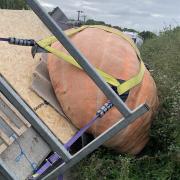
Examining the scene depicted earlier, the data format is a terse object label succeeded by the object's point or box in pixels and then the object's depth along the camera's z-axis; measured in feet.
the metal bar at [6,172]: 4.67
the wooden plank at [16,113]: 5.30
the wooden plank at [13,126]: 5.20
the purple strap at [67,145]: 5.48
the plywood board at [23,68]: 7.05
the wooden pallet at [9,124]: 5.09
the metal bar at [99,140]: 5.22
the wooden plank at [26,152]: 5.18
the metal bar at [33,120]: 4.63
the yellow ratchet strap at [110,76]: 7.30
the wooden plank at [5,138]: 5.06
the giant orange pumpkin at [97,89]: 7.36
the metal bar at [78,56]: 4.41
